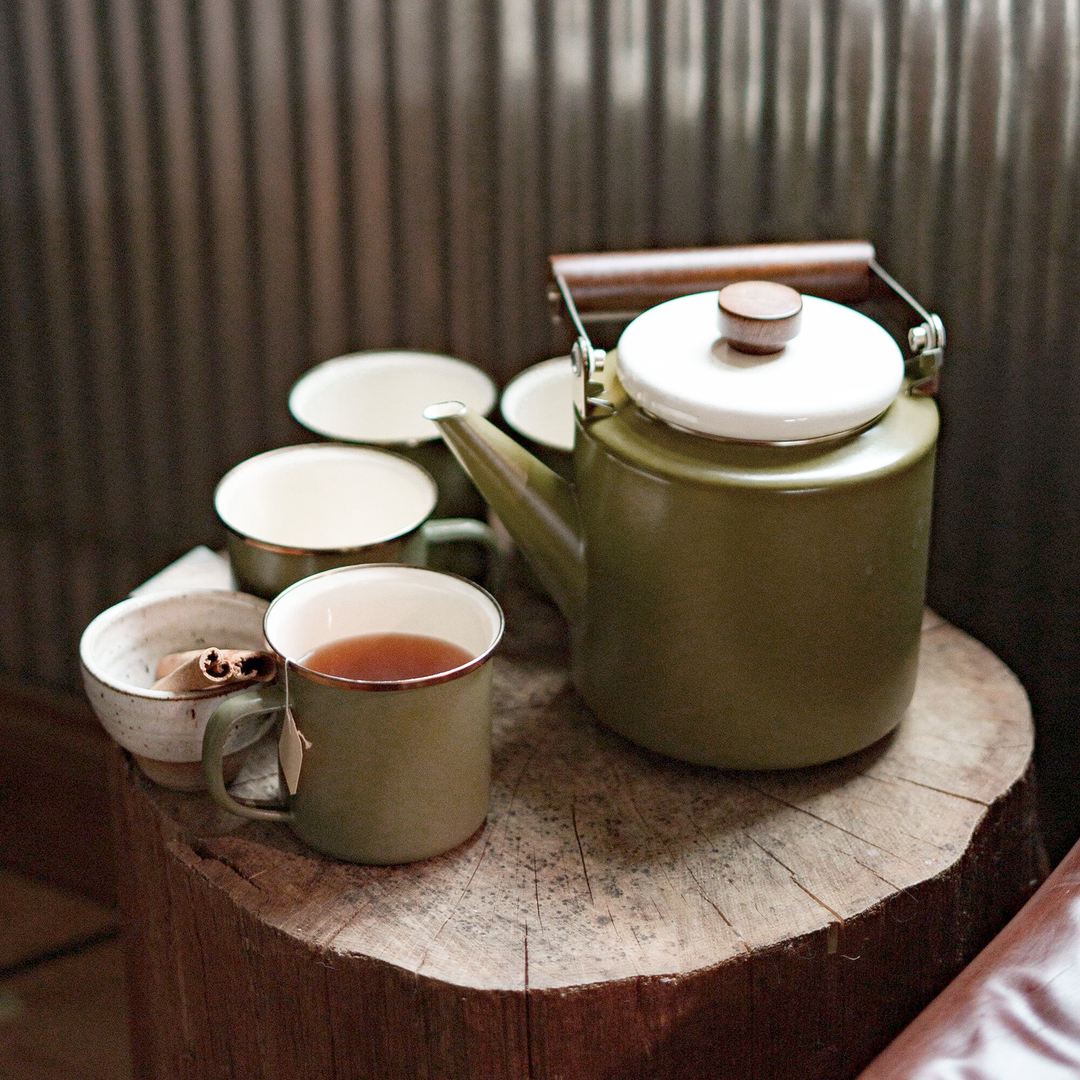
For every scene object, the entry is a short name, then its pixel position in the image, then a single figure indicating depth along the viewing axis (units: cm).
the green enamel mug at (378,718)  92
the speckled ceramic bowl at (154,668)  100
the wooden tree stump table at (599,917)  90
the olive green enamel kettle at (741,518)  95
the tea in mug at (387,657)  99
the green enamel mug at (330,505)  116
